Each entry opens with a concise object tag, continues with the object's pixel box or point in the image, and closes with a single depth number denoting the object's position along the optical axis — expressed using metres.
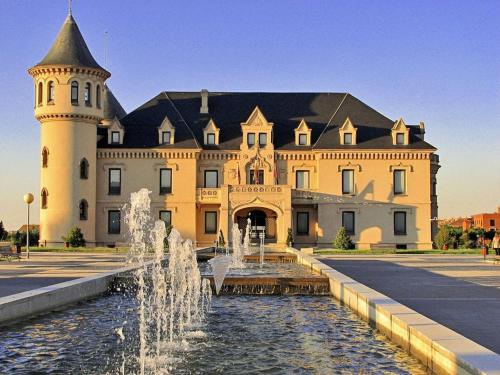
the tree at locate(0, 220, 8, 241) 55.62
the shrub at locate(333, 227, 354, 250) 44.91
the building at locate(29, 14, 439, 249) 50.34
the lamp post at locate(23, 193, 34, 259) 36.31
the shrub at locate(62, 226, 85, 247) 47.03
